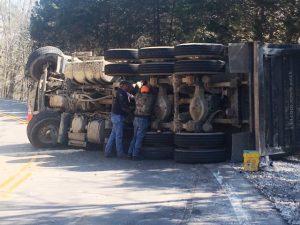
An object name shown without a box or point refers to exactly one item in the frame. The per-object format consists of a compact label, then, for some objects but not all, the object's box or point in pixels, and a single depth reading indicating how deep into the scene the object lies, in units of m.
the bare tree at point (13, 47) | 58.88
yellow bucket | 8.48
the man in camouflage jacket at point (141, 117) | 10.46
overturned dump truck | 9.34
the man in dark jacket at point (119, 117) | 10.86
